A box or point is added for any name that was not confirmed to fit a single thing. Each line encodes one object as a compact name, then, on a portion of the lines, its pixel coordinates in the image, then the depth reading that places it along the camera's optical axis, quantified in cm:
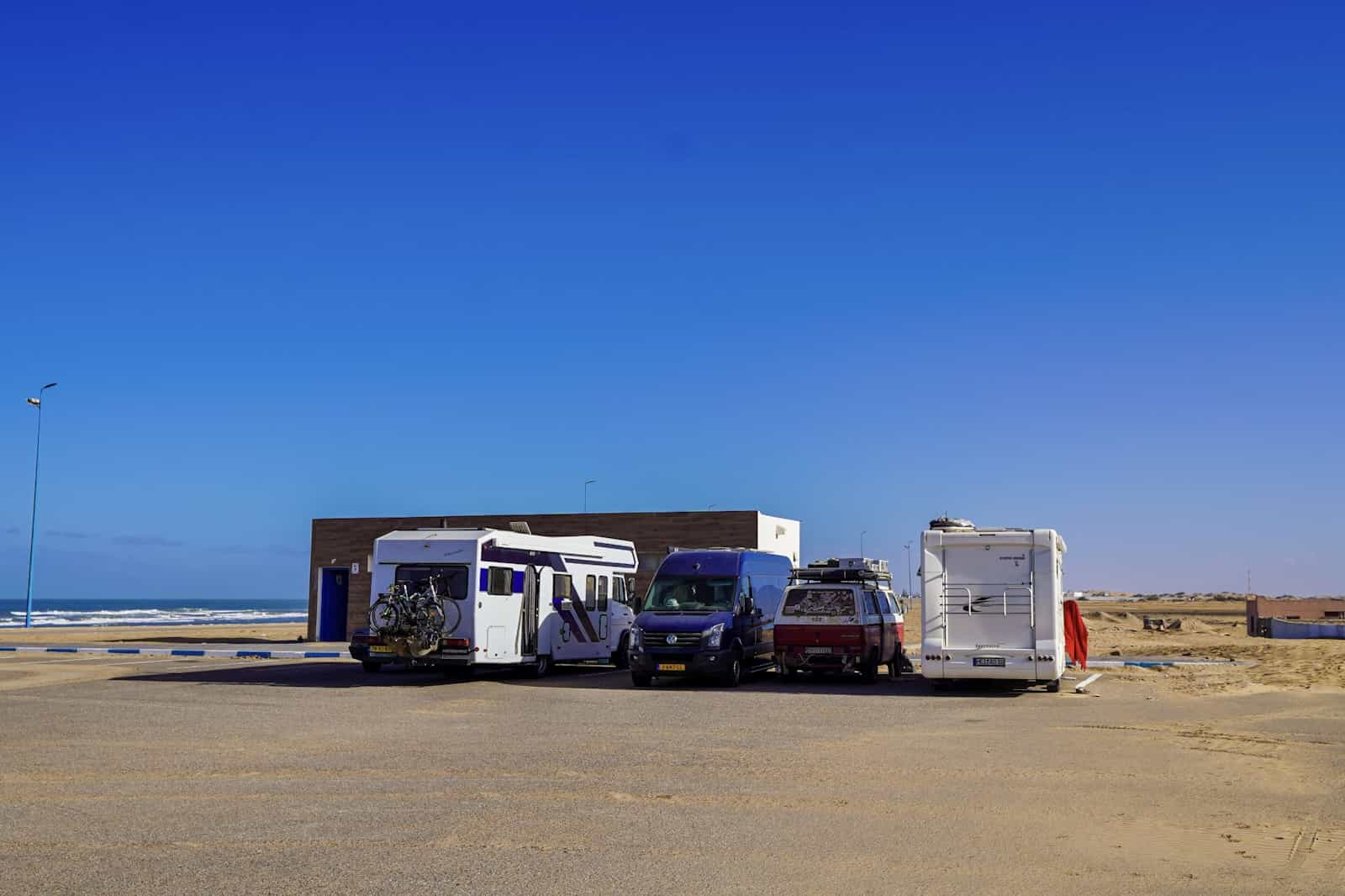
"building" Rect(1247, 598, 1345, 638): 4556
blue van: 2117
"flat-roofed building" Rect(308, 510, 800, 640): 3547
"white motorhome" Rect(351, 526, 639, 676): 2147
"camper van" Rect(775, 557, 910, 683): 2180
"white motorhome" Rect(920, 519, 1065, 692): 1959
